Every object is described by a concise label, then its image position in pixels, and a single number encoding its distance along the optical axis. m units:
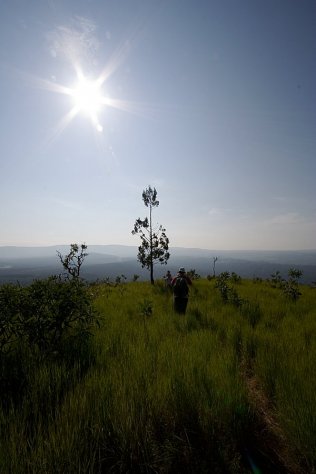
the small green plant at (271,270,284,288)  21.02
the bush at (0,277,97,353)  5.04
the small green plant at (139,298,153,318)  9.95
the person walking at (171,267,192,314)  10.82
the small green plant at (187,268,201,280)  28.05
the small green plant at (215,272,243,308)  11.92
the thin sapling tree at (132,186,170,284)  28.14
